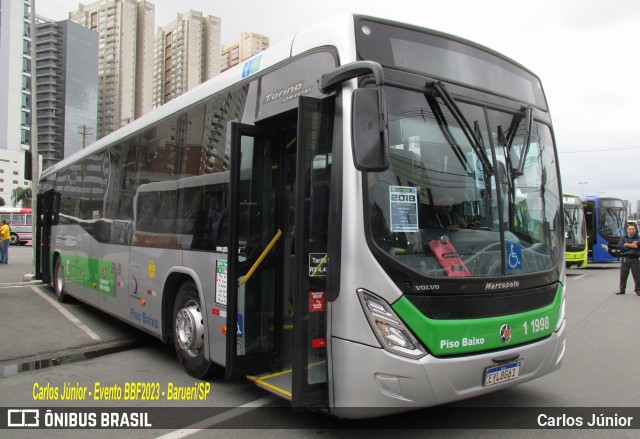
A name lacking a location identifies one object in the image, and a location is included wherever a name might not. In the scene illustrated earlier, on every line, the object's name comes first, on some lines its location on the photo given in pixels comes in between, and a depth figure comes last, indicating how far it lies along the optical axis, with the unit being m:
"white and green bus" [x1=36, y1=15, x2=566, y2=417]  3.36
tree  84.44
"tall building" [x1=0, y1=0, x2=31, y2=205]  81.25
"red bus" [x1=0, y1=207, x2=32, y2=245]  37.22
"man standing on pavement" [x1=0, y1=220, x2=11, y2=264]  19.80
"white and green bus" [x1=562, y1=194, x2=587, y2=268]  18.72
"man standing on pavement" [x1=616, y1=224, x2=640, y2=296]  12.13
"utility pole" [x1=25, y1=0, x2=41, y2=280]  13.33
